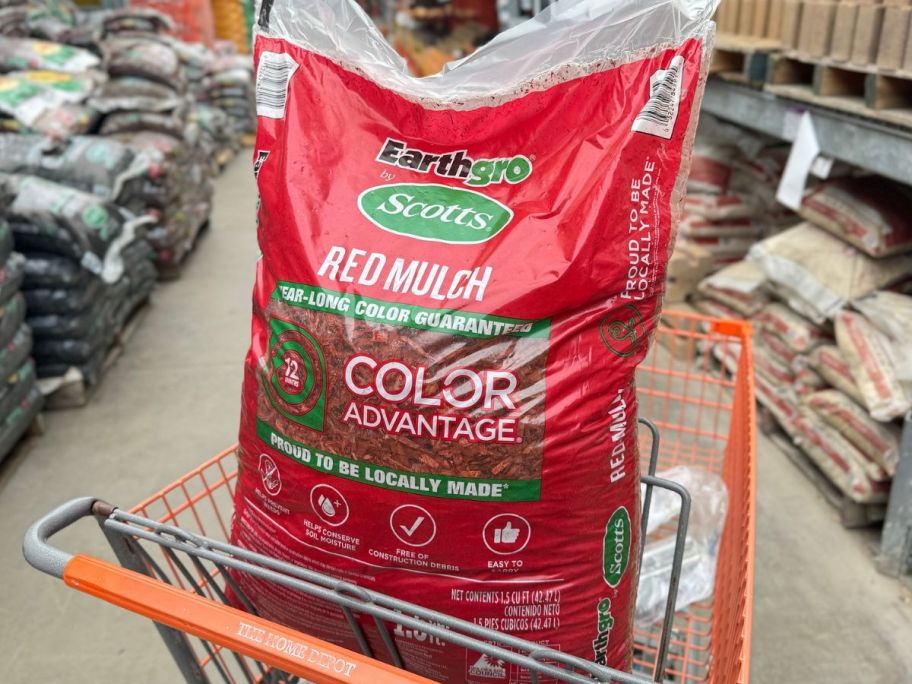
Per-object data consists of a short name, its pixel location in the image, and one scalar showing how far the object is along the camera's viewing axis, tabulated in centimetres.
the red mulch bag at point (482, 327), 88
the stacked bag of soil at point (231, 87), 705
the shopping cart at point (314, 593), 73
